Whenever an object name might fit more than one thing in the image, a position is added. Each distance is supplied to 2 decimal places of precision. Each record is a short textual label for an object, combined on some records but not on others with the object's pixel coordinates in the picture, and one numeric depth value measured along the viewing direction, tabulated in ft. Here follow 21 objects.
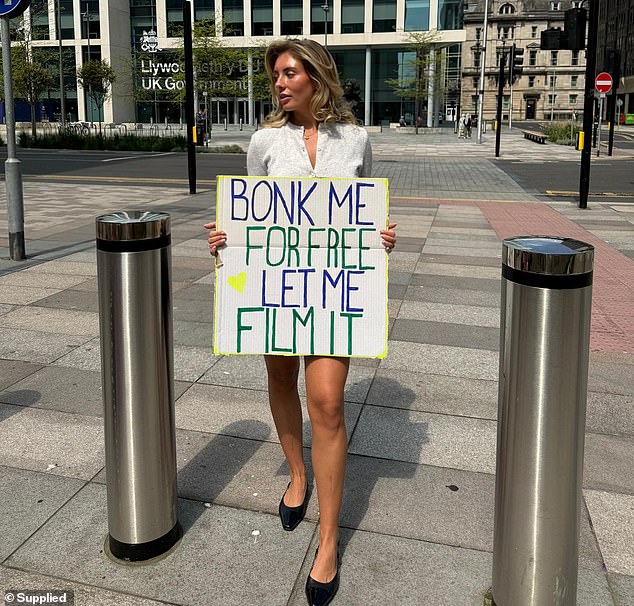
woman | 8.87
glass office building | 205.98
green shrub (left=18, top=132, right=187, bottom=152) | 113.70
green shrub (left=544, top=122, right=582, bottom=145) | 141.88
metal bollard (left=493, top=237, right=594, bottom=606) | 6.78
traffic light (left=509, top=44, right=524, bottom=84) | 108.06
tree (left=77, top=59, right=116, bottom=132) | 170.52
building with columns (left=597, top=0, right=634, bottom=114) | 320.91
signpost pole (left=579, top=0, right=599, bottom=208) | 42.80
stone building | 367.04
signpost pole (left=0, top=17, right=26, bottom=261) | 25.90
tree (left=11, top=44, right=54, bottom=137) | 133.18
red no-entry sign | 73.31
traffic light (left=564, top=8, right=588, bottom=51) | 46.34
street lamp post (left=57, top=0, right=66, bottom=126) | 146.33
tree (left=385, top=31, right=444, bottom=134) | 196.85
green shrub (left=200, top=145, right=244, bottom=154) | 108.78
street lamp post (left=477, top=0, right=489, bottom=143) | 150.69
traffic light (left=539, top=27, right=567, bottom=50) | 46.78
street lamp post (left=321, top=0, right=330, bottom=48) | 196.34
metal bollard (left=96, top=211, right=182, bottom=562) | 8.42
